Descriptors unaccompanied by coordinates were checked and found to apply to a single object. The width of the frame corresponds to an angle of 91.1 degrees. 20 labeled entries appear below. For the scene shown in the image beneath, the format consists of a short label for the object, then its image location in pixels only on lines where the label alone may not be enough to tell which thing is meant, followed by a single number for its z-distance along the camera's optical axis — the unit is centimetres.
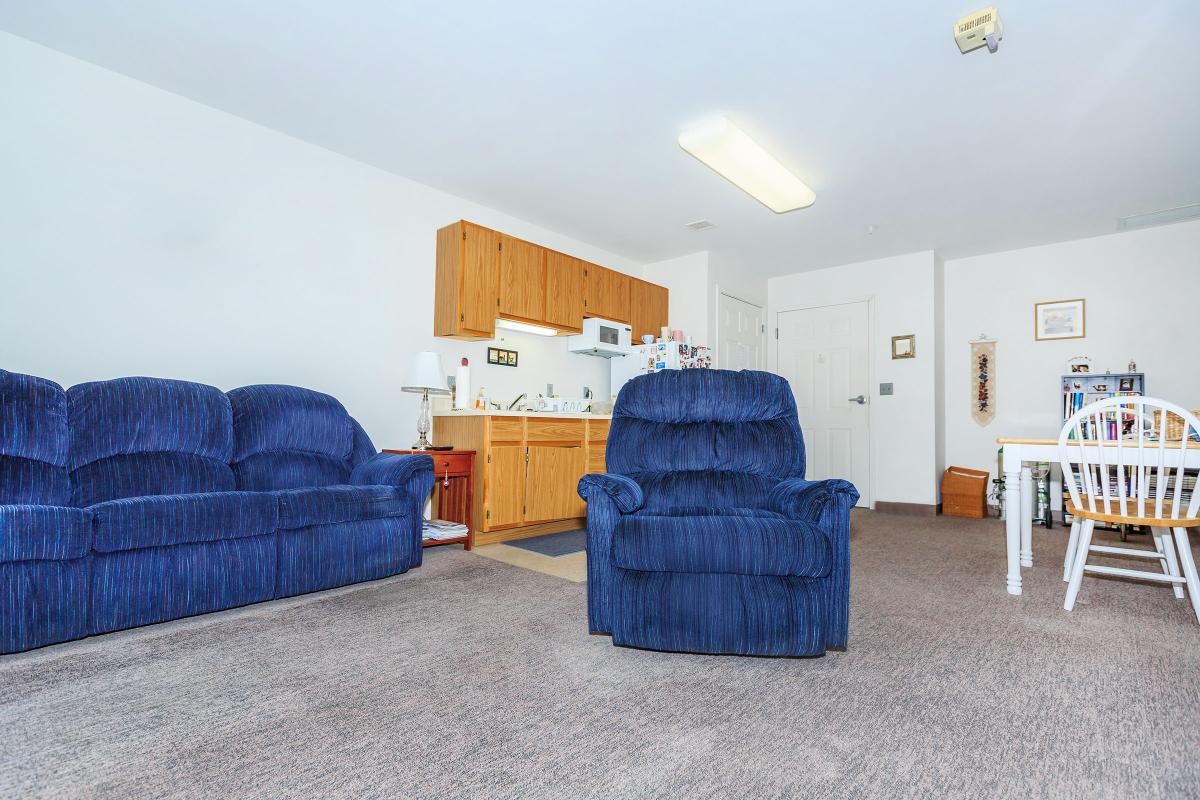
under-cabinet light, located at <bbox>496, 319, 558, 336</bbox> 466
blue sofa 201
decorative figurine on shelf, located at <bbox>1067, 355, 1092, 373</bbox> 511
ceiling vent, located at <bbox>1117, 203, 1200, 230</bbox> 438
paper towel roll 428
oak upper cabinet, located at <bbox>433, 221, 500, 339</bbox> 413
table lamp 380
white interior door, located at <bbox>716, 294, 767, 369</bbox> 592
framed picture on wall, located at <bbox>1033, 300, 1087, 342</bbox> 517
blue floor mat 373
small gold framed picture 565
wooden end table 364
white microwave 511
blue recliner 188
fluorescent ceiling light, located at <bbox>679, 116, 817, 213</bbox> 340
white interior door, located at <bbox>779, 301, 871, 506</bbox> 600
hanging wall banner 559
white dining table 277
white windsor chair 235
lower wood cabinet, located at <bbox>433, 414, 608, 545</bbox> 383
